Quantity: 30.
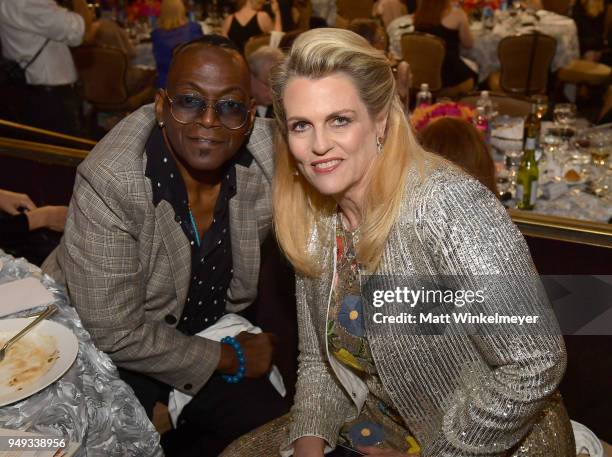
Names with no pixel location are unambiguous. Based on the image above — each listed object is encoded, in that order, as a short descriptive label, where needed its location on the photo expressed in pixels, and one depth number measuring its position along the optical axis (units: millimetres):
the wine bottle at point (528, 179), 2691
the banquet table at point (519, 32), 6535
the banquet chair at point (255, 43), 5301
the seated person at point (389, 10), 7102
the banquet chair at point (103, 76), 5625
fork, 1444
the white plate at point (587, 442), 1739
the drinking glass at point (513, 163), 2861
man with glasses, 1896
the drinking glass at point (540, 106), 3553
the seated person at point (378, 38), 3752
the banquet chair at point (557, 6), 7820
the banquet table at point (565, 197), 2619
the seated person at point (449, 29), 5926
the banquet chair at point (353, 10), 7216
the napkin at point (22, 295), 1588
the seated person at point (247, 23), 6309
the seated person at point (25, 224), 2582
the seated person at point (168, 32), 5852
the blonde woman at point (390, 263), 1411
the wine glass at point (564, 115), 3498
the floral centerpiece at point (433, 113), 2822
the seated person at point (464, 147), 2262
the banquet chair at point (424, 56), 5816
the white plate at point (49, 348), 1323
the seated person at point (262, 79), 3683
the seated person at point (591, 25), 7434
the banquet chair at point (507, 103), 4016
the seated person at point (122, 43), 6152
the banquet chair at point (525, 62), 5824
